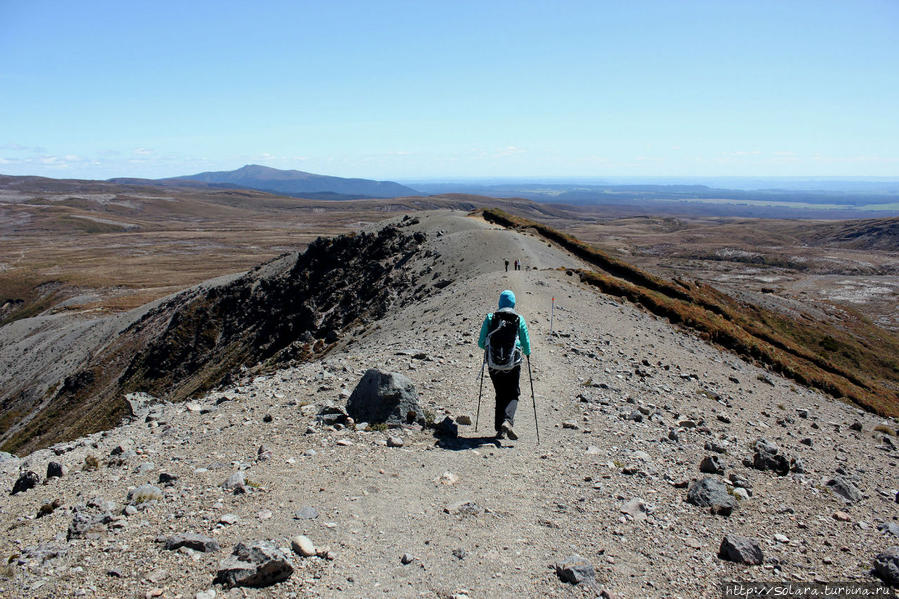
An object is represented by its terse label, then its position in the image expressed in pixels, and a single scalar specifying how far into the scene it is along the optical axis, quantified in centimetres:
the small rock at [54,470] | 830
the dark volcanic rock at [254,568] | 502
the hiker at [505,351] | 905
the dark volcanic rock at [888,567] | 562
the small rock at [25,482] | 788
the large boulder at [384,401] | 980
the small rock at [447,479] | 750
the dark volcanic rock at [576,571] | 528
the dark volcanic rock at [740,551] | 579
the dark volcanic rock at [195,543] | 561
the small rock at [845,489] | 833
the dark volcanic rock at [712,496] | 709
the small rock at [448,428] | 944
